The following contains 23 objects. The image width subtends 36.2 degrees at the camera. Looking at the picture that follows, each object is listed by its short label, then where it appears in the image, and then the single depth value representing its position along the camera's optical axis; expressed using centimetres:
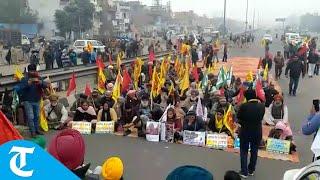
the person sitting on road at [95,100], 1271
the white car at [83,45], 3353
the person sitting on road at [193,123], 1089
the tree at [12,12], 4456
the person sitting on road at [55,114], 1190
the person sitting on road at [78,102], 1250
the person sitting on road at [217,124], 1109
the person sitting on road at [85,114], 1191
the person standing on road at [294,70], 1811
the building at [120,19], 8060
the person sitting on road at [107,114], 1192
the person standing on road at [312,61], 2472
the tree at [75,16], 5150
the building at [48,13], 6125
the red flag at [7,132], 346
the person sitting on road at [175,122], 1093
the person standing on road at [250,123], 774
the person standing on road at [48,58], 2422
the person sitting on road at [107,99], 1274
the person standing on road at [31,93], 1062
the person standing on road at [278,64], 2317
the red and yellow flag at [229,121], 1105
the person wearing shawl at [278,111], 1249
